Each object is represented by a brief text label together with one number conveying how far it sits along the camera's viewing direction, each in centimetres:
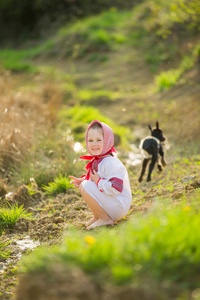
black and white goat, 1069
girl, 718
